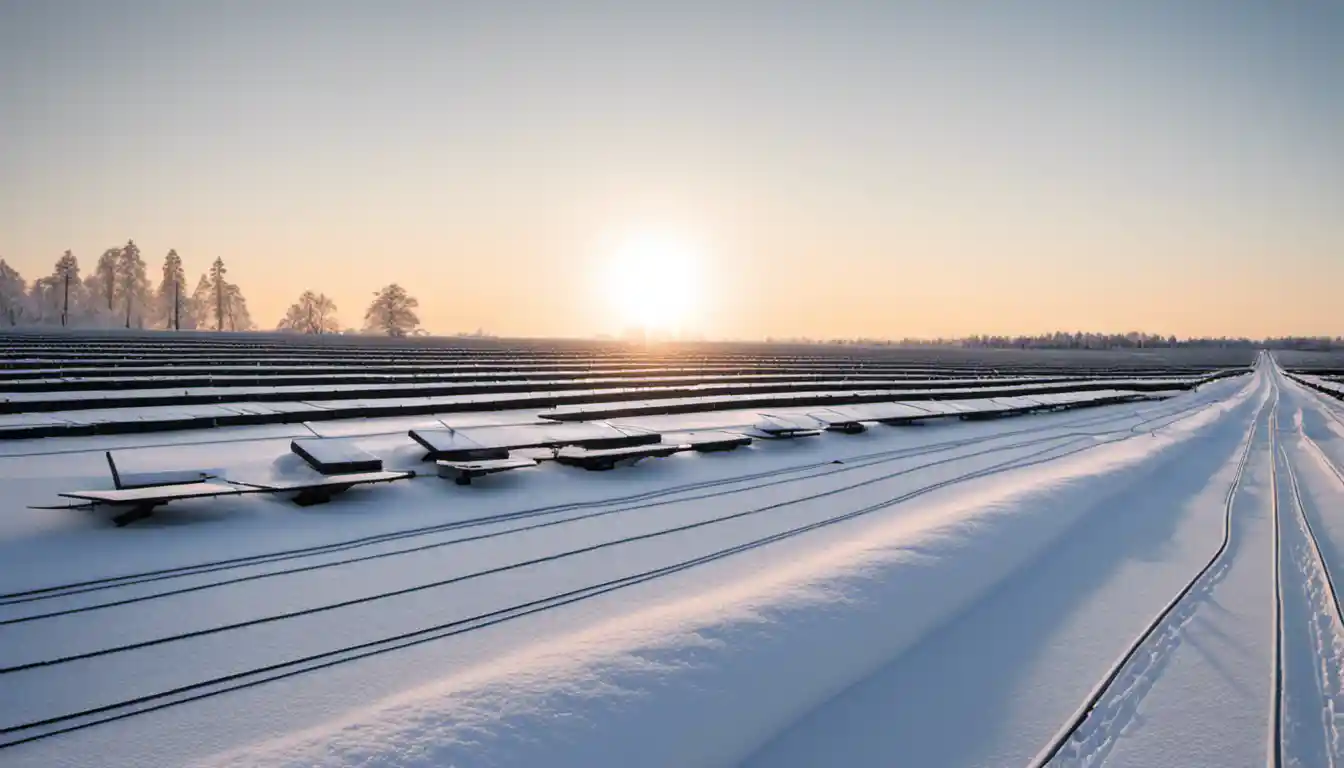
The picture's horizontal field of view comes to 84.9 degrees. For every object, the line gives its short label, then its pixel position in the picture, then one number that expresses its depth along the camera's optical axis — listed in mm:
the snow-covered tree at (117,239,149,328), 109562
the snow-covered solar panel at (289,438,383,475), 12953
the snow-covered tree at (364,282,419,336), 131750
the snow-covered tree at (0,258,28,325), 105062
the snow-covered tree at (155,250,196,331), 110375
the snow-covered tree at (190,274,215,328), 123812
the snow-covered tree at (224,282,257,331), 124812
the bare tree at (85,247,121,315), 109250
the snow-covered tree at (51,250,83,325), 105475
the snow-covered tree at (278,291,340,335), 141000
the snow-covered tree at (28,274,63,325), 110175
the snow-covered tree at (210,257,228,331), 122000
